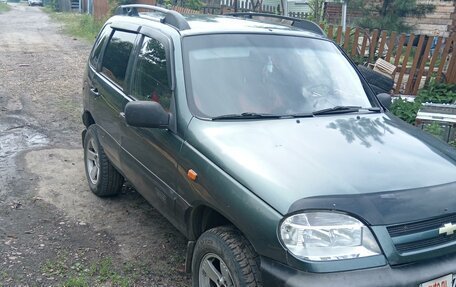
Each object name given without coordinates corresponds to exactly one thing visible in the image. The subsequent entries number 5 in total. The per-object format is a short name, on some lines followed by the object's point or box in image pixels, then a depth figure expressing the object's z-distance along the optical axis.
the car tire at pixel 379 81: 7.18
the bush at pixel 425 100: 7.33
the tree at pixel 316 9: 14.19
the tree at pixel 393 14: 11.73
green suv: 2.52
